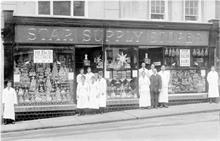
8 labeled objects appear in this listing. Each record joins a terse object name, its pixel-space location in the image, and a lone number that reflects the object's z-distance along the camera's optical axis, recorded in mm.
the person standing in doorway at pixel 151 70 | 18062
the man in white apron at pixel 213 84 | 18906
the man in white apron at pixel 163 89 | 18203
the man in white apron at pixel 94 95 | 17203
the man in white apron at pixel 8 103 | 15805
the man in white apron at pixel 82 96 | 17094
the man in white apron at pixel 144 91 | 17984
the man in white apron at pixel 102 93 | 17406
